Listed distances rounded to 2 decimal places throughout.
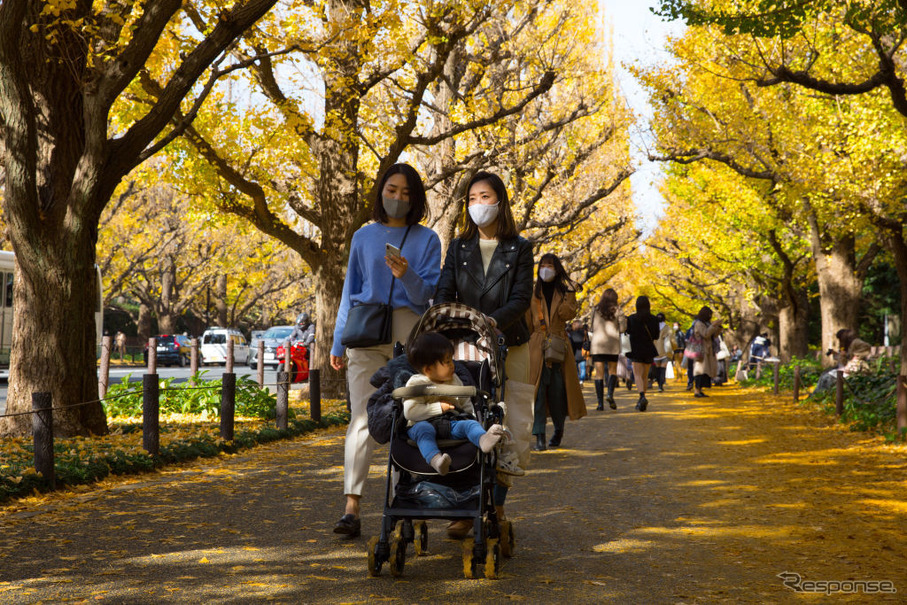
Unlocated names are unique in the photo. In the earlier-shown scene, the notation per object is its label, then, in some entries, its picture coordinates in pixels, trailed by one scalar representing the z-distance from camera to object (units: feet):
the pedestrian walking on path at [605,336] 49.26
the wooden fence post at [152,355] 44.73
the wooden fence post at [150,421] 27.63
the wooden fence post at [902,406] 34.06
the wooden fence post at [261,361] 52.54
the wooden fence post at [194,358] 54.55
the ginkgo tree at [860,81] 36.50
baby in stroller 14.21
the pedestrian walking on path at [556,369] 29.78
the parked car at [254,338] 148.25
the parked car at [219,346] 150.61
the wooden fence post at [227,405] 32.22
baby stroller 13.94
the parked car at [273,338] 135.32
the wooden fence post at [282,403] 37.44
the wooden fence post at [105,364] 45.37
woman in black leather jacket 16.71
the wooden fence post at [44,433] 22.54
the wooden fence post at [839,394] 43.73
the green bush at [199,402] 40.63
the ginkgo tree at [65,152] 28.48
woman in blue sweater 17.07
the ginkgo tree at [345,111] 46.24
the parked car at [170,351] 145.48
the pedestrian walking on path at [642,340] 51.57
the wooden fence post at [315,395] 40.57
